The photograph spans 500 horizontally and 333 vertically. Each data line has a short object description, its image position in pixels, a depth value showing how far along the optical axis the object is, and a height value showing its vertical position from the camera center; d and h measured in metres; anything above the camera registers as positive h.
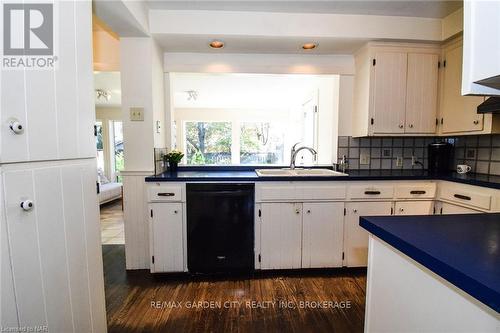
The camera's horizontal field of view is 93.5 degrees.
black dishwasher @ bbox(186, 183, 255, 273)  2.02 -0.65
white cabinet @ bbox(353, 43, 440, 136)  2.25 +0.61
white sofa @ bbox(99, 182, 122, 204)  4.61 -0.87
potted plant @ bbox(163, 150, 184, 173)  2.38 -0.09
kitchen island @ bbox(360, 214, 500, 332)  0.54 -0.34
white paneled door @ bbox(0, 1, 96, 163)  0.80 +0.19
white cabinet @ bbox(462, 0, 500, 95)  0.50 +0.24
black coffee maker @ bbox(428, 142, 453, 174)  2.42 -0.05
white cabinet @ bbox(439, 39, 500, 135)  1.99 +0.41
